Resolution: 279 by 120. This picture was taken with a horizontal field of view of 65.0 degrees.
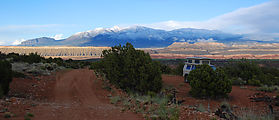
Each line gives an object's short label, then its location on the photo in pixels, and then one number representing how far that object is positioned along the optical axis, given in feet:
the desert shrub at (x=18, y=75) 53.50
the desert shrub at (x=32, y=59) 90.84
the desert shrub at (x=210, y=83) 50.72
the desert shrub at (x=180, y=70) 97.01
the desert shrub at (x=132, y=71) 49.34
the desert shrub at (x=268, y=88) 59.16
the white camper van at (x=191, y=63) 69.82
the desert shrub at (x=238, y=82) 72.14
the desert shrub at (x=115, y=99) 39.08
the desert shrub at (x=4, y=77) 34.76
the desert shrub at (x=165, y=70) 107.71
